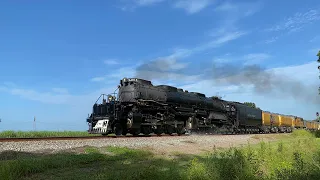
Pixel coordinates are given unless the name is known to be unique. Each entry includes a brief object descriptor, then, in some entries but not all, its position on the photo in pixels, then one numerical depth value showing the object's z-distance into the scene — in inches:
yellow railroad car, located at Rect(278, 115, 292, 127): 1632.1
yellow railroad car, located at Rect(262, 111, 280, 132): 1410.1
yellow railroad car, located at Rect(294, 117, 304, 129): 1882.7
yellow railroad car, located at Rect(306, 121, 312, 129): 2175.8
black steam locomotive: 669.4
